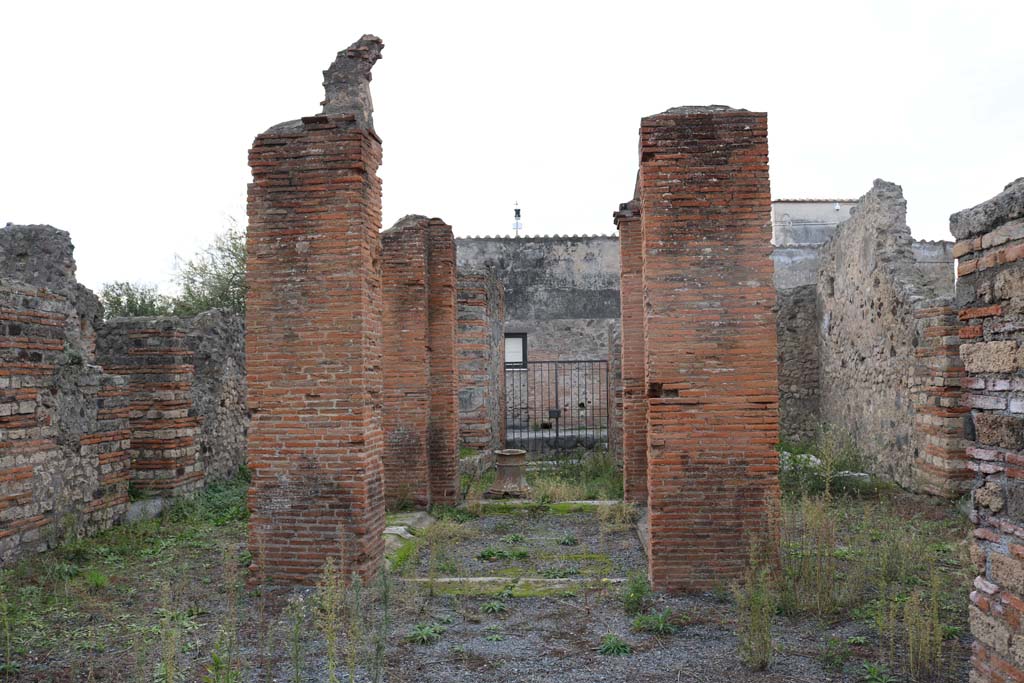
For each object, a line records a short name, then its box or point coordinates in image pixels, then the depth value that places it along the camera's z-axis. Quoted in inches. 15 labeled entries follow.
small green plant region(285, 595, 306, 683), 148.2
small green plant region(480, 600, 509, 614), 233.0
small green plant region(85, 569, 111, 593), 259.9
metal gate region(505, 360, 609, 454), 818.8
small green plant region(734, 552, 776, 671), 182.4
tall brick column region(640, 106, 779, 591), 248.5
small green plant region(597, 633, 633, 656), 196.4
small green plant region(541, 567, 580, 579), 271.6
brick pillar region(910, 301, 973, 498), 373.7
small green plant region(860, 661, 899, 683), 174.4
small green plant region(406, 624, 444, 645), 207.0
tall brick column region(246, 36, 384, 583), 250.2
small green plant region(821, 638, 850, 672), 184.4
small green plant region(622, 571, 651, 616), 227.9
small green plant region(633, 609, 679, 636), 211.0
